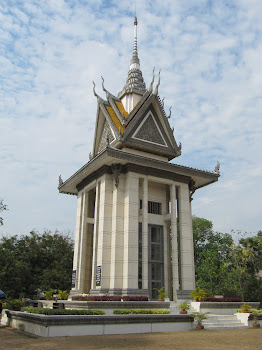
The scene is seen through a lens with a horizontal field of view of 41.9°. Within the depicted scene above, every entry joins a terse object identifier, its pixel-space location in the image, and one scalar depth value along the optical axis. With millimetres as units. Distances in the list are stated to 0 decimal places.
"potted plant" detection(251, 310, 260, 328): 18562
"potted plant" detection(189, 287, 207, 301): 21391
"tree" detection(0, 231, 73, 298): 32219
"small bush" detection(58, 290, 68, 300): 25148
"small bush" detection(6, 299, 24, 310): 21984
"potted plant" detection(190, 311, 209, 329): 16547
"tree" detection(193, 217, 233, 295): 42719
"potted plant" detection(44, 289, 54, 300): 25723
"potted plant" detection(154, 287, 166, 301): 21875
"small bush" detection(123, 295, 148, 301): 20652
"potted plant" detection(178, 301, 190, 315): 18014
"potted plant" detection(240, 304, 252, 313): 19414
